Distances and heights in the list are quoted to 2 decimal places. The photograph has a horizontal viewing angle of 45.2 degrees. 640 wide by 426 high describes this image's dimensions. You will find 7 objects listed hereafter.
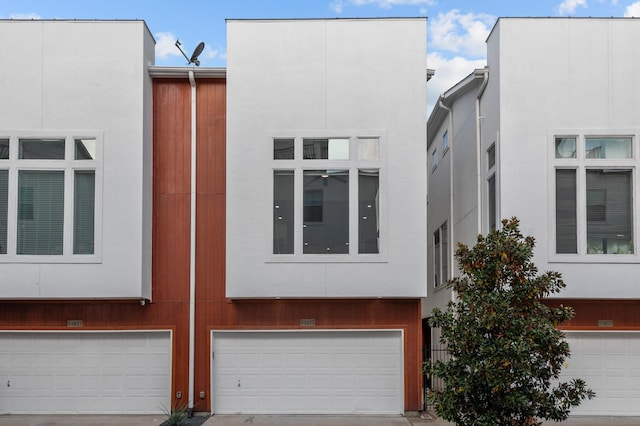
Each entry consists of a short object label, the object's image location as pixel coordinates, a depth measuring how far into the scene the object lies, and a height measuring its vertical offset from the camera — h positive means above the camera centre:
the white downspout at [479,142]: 15.52 +1.99
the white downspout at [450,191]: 18.06 +1.10
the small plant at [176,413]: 13.46 -3.30
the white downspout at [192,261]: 15.02 -0.49
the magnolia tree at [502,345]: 9.75 -1.39
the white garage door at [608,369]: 14.64 -2.52
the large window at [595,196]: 14.30 +0.77
